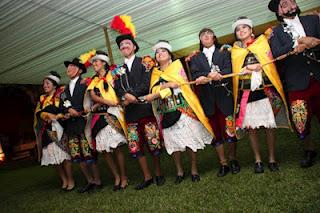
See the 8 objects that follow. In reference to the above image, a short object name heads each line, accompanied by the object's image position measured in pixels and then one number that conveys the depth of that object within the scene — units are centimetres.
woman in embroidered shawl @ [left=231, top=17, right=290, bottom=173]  300
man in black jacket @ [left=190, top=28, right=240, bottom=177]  330
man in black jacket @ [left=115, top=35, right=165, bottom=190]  362
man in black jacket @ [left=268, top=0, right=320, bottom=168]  285
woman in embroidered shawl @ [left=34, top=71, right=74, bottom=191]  444
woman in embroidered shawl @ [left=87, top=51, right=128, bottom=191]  381
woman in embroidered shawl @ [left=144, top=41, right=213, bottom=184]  337
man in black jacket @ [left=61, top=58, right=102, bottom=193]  417
